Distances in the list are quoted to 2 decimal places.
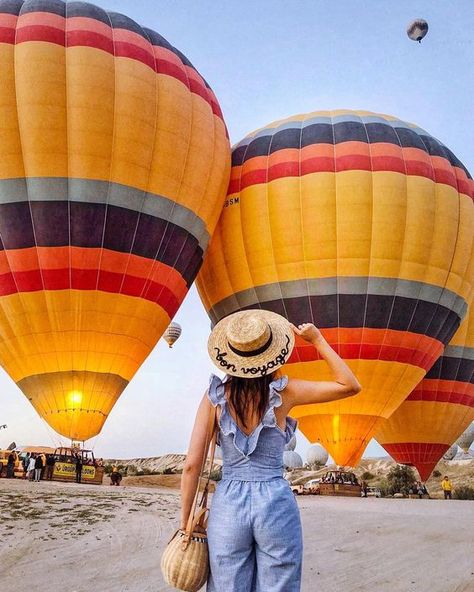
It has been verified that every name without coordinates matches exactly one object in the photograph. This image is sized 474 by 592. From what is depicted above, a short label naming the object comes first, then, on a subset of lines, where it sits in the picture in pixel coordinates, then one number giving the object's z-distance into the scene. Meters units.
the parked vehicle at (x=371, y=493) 19.61
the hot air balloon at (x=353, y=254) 14.61
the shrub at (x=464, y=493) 22.38
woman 2.42
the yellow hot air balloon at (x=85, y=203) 12.41
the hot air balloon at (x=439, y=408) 18.80
